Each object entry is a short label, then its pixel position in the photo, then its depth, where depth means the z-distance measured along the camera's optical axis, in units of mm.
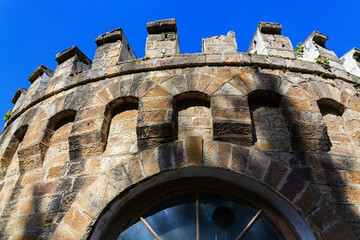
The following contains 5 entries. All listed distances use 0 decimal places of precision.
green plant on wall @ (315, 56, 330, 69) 3186
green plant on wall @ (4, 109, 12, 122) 4355
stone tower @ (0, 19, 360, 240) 2230
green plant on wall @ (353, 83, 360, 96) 3097
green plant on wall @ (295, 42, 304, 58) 3388
